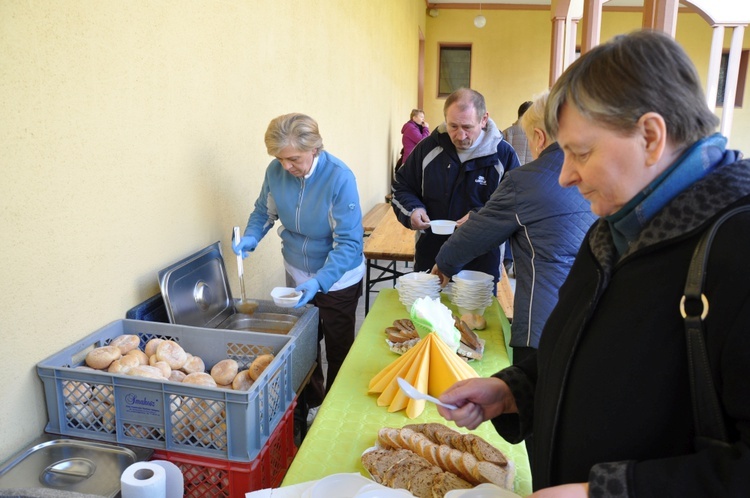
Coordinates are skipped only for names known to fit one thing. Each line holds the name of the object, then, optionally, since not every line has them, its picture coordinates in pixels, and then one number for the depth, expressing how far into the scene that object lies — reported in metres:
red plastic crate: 1.46
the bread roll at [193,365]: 1.75
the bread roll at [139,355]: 1.66
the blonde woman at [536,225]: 1.78
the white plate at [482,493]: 1.00
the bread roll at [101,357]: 1.63
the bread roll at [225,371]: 1.73
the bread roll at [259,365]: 1.70
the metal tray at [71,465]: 1.35
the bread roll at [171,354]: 1.71
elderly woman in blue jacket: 2.34
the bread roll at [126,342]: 1.74
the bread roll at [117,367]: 1.59
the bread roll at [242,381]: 1.67
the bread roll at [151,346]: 1.75
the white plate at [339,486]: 1.09
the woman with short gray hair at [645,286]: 0.64
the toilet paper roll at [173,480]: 1.10
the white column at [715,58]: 3.32
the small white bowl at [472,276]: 2.26
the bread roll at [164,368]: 1.63
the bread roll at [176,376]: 1.64
